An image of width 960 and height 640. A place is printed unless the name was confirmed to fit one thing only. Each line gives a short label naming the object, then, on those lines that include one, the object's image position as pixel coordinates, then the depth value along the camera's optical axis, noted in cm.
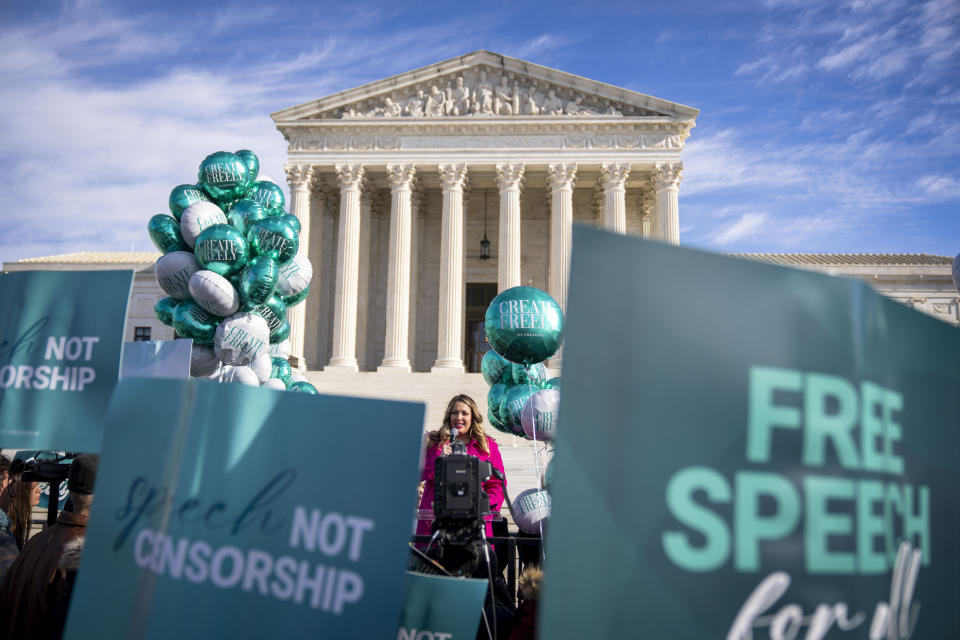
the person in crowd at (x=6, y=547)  463
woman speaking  596
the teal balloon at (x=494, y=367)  915
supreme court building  2781
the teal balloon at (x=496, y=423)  852
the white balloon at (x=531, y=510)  670
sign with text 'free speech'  219
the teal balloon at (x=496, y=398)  861
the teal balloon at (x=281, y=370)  1193
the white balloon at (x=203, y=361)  973
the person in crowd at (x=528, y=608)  388
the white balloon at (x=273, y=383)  1029
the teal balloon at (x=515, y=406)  809
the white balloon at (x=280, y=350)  1221
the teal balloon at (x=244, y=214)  980
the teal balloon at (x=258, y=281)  921
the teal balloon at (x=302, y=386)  1200
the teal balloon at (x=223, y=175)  989
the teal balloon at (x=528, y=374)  875
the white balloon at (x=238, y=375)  949
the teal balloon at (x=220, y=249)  905
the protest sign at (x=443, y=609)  334
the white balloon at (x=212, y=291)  906
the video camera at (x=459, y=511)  446
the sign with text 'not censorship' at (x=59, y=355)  398
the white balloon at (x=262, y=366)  1027
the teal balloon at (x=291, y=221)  976
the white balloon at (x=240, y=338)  934
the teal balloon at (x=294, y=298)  1068
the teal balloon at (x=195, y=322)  948
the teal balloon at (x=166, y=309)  1042
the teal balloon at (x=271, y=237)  949
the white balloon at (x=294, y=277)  1028
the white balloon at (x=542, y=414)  757
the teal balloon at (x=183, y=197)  979
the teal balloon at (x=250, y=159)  1023
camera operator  370
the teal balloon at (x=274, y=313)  1009
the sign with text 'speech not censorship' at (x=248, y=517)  260
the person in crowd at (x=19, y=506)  671
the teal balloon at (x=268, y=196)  1057
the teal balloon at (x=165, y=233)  967
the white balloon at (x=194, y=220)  944
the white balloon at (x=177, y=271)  943
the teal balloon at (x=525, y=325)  778
